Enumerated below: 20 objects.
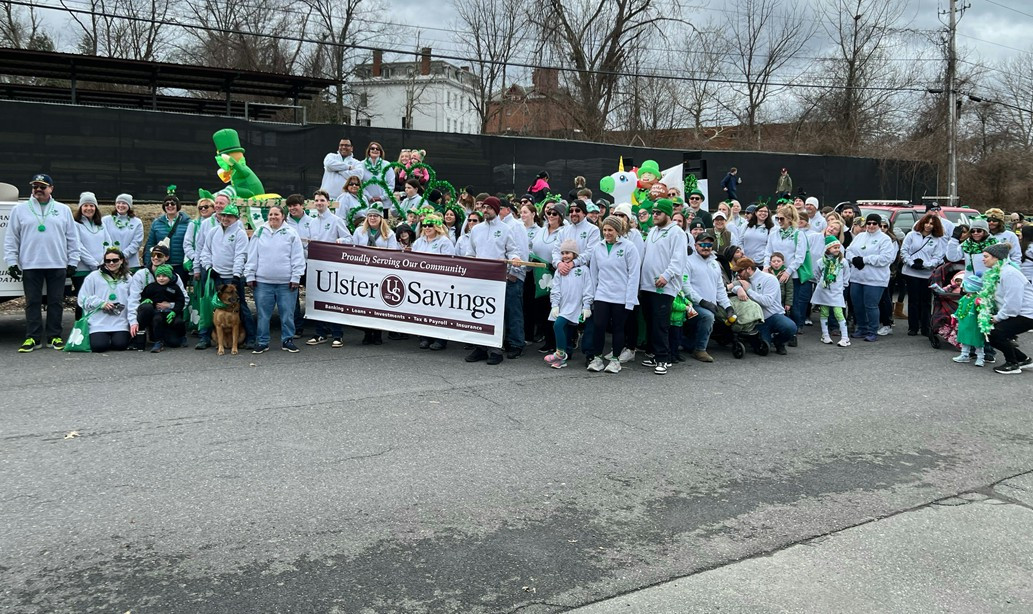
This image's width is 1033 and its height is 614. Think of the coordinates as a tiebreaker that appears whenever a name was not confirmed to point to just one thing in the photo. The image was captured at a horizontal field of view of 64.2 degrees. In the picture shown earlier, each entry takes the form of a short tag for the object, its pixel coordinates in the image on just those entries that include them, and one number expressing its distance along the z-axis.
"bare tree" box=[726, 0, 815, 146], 42.41
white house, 43.50
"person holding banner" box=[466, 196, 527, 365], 9.85
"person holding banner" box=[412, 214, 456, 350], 10.23
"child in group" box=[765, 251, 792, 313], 11.30
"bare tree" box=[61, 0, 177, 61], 36.25
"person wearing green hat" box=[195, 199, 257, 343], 9.98
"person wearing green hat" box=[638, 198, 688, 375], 9.11
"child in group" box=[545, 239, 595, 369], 9.12
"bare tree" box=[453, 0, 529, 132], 39.37
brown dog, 9.59
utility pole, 32.03
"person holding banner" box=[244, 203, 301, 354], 9.80
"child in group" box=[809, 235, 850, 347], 11.38
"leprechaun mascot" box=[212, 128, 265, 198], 11.42
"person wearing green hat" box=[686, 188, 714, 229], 12.43
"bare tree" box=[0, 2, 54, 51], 33.91
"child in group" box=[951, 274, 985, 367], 9.77
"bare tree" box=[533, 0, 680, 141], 36.31
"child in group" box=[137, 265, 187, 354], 9.80
